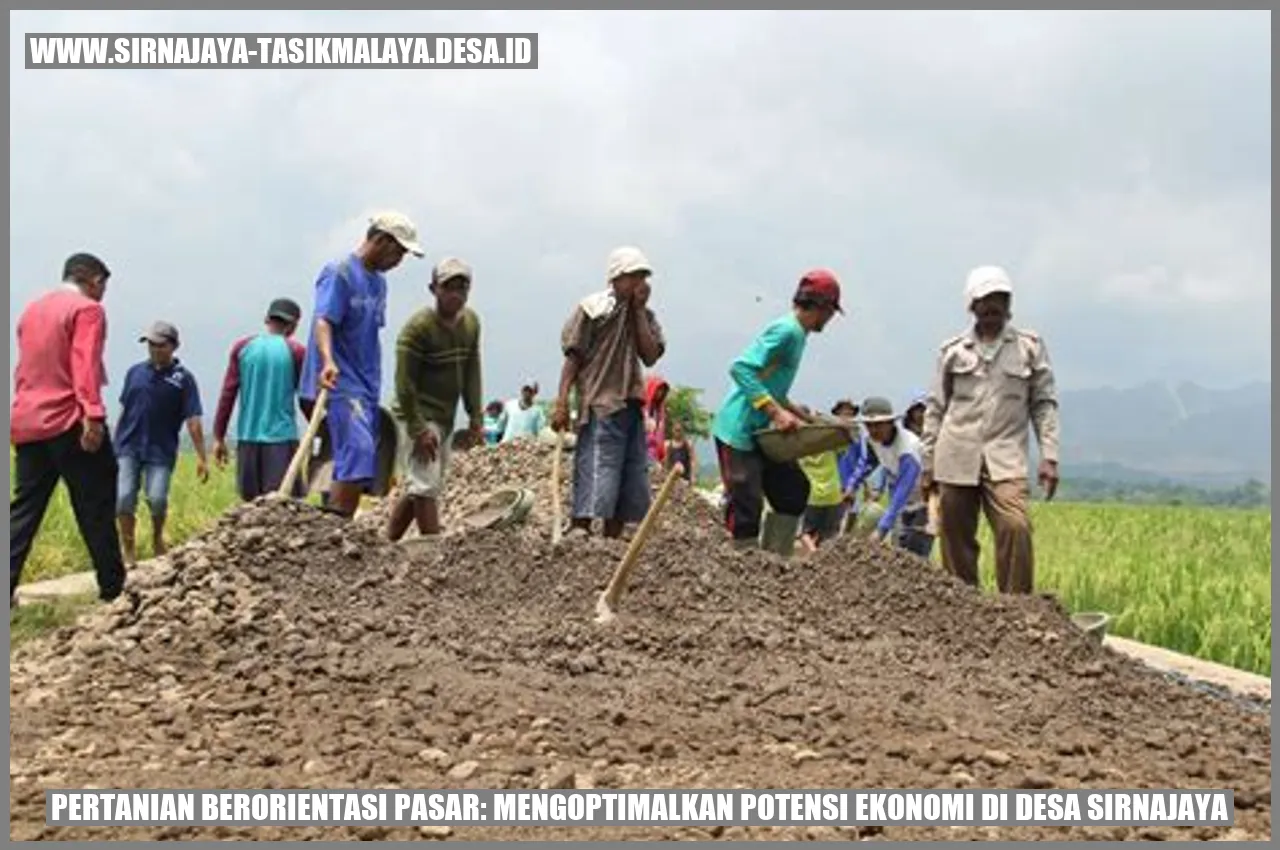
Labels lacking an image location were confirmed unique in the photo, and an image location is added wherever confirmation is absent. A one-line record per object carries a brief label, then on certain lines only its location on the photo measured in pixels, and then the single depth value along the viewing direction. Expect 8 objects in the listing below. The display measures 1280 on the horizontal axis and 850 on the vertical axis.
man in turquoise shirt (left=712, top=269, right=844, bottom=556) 6.63
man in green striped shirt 6.88
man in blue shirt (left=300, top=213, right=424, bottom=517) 6.41
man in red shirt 6.23
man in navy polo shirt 8.70
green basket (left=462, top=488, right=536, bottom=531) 6.66
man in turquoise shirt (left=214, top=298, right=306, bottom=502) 8.24
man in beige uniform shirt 6.41
